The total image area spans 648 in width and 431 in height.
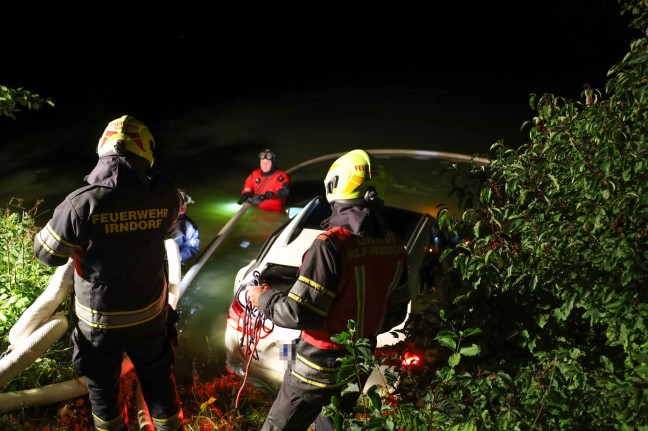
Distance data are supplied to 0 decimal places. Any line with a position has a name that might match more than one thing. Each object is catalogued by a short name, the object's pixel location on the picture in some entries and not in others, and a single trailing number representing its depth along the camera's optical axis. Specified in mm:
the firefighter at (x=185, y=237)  6402
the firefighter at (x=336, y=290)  3174
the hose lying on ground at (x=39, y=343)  4051
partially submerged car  4438
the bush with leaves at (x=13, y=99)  4695
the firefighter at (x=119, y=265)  3365
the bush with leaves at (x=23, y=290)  4586
